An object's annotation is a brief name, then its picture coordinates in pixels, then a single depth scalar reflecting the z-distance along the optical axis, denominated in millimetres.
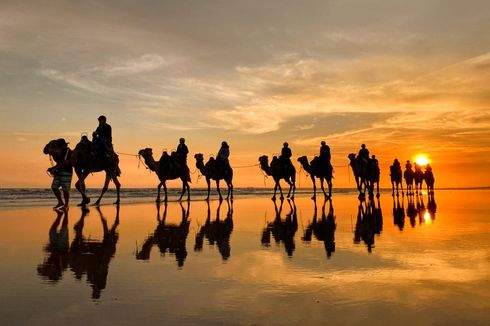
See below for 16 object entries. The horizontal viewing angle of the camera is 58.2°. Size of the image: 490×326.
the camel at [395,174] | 33375
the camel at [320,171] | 24016
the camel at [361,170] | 25094
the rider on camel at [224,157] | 22470
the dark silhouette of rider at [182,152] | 21531
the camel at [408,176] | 34744
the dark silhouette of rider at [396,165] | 33625
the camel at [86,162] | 15609
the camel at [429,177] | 35531
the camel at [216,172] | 22797
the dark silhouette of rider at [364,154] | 25078
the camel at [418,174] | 35594
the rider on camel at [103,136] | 16391
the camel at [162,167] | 21250
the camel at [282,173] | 24094
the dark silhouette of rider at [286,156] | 23828
